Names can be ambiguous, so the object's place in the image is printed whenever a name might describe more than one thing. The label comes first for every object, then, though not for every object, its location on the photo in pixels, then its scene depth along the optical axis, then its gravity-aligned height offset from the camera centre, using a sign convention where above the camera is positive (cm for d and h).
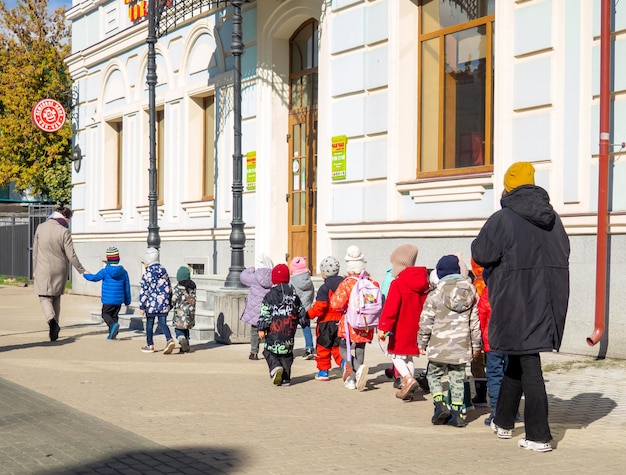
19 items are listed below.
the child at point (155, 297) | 1305 -96
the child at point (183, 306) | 1295 -107
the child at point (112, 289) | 1477 -96
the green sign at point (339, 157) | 1600 +109
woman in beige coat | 1433 -59
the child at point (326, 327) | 1035 -105
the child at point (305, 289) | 1251 -81
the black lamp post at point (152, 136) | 1845 +169
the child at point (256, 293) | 1224 -85
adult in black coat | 687 -41
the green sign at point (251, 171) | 1868 +100
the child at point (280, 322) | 1023 -102
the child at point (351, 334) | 994 -109
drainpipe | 1125 +68
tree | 3712 +481
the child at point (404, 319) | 902 -85
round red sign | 2908 +316
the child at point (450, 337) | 777 -87
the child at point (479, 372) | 877 -129
